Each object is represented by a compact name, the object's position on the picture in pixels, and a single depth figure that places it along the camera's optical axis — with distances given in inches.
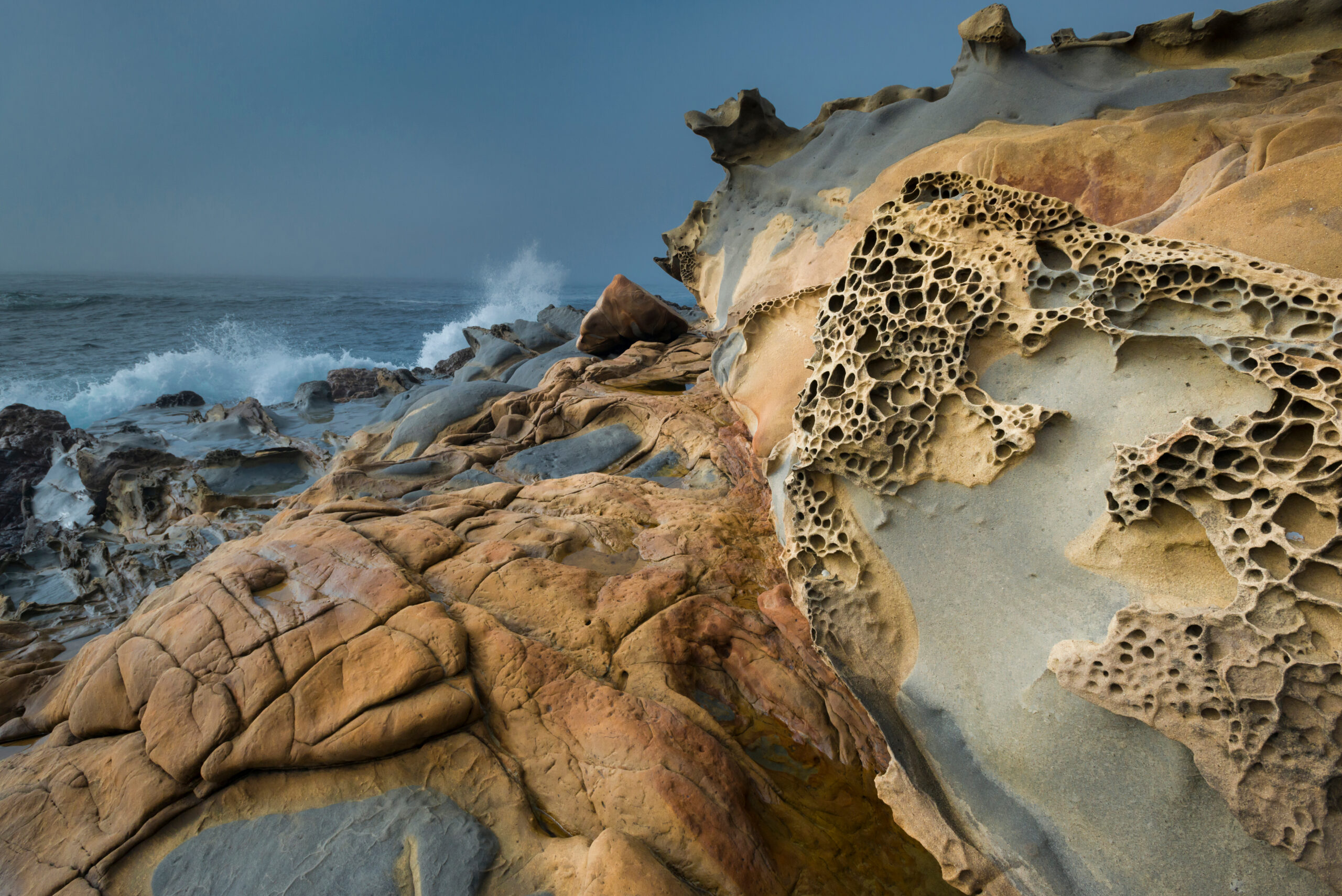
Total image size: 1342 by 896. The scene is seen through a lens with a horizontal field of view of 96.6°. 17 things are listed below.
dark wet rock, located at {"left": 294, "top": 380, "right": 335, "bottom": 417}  420.5
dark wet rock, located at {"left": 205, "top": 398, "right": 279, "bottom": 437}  346.0
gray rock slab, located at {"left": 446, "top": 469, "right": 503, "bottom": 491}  207.0
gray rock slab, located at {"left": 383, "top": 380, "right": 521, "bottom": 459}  278.8
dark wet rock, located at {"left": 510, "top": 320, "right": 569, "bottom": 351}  507.2
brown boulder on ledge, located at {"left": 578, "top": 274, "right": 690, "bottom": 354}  353.7
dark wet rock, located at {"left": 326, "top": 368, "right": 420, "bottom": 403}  481.1
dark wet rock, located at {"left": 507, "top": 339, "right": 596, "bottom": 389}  359.9
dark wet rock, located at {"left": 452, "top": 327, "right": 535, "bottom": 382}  451.2
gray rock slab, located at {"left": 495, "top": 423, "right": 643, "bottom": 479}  222.5
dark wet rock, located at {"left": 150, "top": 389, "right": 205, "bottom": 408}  438.0
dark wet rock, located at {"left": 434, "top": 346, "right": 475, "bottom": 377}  609.0
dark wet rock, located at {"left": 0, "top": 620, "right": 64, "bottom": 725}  111.6
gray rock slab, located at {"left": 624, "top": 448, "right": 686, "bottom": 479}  210.5
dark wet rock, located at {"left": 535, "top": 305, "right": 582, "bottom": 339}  547.5
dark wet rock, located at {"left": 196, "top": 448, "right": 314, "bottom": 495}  262.4
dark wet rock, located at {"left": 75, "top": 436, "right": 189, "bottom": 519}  251.9
